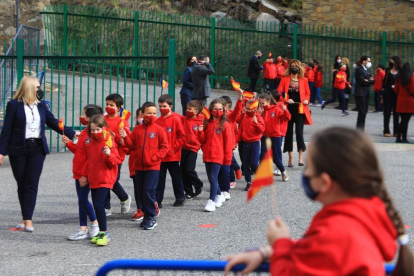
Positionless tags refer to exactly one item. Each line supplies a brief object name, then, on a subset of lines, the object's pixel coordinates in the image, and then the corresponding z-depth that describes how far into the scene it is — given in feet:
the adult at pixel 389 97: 51.24
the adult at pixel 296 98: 37.63
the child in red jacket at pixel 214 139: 29.09
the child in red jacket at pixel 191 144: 30.45
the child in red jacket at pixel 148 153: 25.76
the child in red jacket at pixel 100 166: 23.61
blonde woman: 25.41
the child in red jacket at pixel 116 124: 26.86
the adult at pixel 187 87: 50.59
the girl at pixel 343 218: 7.64
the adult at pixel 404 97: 47.52
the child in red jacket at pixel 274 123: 34.81
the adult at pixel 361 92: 49.90
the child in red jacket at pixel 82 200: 24.20
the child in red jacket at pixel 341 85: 66.49
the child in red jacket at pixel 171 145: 28.39
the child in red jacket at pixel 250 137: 32.24
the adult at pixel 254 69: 72.64
